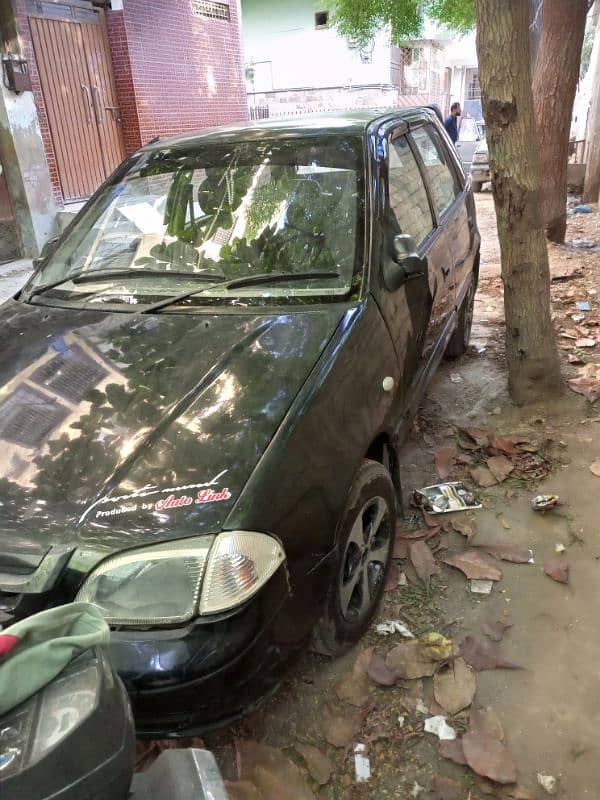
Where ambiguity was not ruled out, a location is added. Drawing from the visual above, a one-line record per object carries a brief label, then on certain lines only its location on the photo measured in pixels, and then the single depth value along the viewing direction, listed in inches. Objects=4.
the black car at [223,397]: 65.1
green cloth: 40.1
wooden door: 334.0
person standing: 533.3
